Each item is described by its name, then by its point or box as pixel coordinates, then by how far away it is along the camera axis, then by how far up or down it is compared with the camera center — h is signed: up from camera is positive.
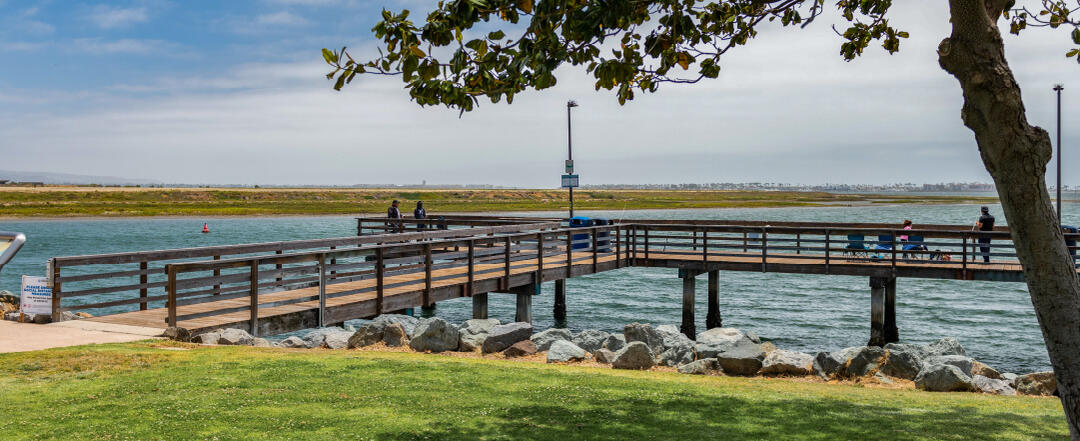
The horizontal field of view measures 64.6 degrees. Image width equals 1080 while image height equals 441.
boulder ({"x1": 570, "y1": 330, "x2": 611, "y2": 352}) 16.98 -2.88
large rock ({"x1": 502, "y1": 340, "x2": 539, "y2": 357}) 15.05 -2.71
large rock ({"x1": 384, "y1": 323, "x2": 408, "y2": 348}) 15.41 -2.55
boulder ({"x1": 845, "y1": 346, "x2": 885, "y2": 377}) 14.36 -2.74
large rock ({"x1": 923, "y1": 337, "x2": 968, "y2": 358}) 17.26 -3.01
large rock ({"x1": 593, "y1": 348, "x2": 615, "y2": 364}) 14.72 -2.75
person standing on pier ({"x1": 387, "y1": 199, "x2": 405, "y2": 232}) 29.17 -0.70
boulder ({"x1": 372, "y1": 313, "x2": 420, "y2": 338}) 19.50 -3.05
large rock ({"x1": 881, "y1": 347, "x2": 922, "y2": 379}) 14.12 -2.72
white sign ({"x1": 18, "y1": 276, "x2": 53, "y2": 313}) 13.27 -1.64
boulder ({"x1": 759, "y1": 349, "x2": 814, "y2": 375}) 13.65 -2.65
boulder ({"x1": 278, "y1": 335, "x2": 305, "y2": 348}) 17.22 -3.01
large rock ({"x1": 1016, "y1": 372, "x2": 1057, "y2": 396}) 13.20 -2.84
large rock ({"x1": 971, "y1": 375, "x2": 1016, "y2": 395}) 13.36 -2.92
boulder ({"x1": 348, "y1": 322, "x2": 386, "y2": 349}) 15.55 -2.57
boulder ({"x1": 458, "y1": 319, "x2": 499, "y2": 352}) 15.58 -2.58
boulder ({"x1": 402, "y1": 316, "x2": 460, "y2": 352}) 15.33 -2.56
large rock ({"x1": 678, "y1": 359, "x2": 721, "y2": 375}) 13.62 -2.71
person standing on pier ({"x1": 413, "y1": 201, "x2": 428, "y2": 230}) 29.31 -0.59
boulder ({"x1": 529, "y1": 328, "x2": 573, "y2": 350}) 16.56 -2.82
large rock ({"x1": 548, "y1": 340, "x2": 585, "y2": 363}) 14.58 -2.69
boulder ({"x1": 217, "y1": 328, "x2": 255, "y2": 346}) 12.40 -2.10
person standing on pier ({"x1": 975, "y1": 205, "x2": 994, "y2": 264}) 22.01 -0.67
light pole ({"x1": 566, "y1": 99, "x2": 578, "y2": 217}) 37.94 +2.25
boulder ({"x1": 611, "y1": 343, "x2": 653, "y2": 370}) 13.67 -2.56
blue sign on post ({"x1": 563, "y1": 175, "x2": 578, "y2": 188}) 36.82 +0.72
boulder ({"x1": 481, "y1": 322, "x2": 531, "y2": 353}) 15.20 -2.53
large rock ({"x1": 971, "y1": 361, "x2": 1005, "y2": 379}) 15.18 -3.03
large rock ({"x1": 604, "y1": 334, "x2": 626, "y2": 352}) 16.73 -2.85
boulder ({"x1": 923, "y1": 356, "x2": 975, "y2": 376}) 14.60 -2.74
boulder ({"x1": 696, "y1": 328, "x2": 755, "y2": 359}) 15.71 -2.86
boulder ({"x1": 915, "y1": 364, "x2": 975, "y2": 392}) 12.62 -2.65
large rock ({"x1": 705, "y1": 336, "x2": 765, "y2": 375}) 13.49 -2.56
